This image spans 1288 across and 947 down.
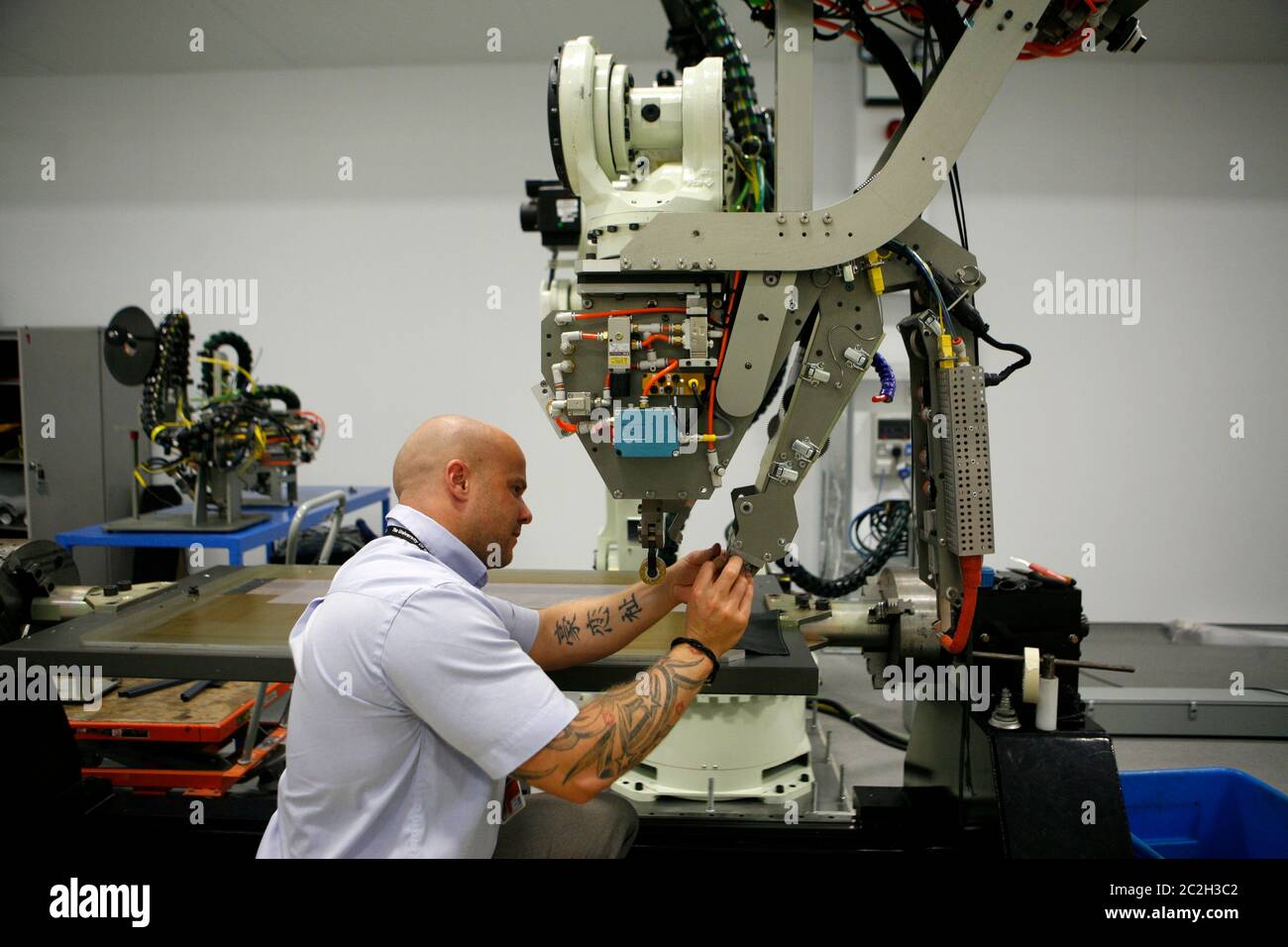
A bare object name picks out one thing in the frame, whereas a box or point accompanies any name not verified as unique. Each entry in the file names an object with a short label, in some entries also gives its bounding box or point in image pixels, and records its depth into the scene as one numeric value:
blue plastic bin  2.21
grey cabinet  4.46
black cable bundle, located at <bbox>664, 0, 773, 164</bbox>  1.74
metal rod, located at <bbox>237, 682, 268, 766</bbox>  2.65
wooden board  2.61
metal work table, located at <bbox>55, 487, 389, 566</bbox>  3.43
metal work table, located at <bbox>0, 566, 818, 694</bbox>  1.67
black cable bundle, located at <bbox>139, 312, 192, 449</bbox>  3.69
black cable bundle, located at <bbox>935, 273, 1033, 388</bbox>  1.56
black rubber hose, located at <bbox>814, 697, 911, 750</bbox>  3.44
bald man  1.25
